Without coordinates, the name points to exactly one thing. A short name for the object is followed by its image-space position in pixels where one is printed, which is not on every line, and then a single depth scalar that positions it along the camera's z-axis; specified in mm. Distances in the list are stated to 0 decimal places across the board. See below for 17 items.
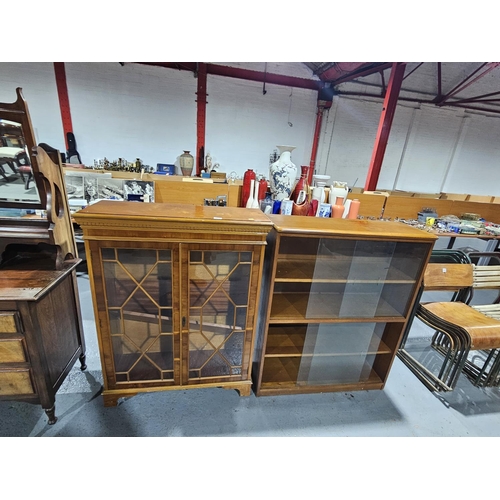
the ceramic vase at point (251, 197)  2047
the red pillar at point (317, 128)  5641
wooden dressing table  1175
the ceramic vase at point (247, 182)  2088
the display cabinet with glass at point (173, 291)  1208
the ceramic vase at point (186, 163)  4363
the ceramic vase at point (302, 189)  2004
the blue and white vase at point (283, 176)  1961
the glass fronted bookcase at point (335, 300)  1462
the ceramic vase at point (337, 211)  1872
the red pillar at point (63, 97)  4508
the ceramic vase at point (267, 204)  1989
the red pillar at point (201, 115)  4980
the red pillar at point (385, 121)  3645
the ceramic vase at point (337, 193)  1986
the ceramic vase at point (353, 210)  1852
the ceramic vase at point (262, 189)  2074
